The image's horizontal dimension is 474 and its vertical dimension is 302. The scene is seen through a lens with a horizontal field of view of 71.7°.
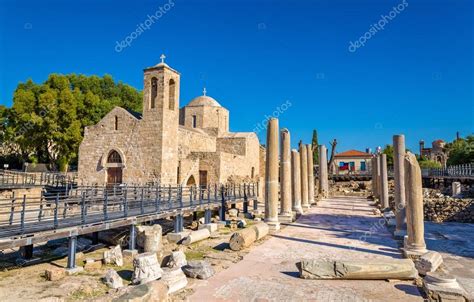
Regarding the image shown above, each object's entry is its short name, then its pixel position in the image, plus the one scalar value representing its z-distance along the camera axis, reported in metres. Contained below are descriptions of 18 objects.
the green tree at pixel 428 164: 56.09
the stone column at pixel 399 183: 11.38
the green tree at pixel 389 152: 58.59
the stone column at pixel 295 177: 17.69
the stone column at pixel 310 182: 23.40
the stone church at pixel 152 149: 21.14
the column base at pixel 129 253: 9.61
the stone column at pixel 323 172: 28.31
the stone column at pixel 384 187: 18.20
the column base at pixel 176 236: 11.48
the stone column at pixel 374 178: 26.05
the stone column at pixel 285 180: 14.56
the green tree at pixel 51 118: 28.75
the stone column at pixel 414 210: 8.67
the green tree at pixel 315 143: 65.61
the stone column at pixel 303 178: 20.19
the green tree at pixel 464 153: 39.84
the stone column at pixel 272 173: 13.40
